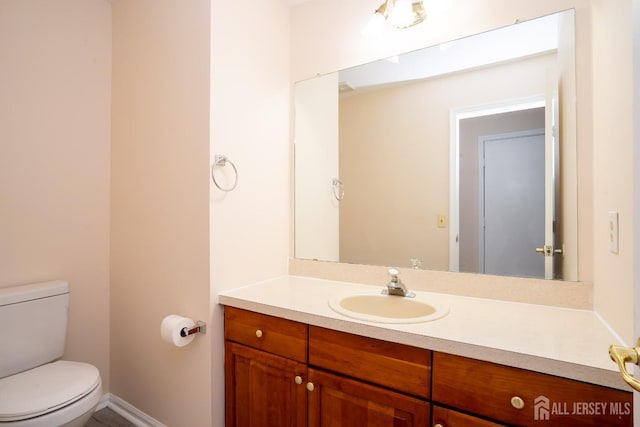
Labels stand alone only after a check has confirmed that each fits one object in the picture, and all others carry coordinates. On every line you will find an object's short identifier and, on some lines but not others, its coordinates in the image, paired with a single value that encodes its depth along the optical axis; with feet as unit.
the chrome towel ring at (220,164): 4.56
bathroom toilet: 3.84
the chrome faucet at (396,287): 4.46
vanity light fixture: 4.64
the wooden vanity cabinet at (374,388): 2.54
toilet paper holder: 4.49
